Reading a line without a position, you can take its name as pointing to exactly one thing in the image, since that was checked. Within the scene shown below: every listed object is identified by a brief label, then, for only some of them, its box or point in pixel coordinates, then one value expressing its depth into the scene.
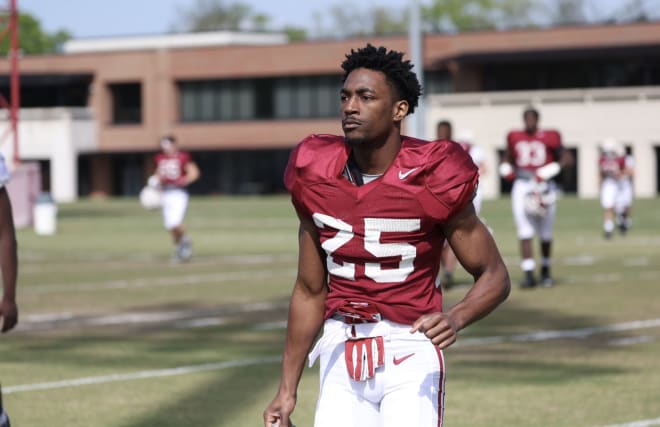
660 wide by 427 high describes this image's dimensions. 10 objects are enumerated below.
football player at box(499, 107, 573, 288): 17.69
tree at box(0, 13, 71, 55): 149.62
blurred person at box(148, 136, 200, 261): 24.14
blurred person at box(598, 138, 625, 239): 31.28
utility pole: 24.58
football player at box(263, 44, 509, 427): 5.21
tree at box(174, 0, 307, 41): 147.38
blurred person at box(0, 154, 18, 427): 6.87
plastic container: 34.78
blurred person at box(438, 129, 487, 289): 17.48
